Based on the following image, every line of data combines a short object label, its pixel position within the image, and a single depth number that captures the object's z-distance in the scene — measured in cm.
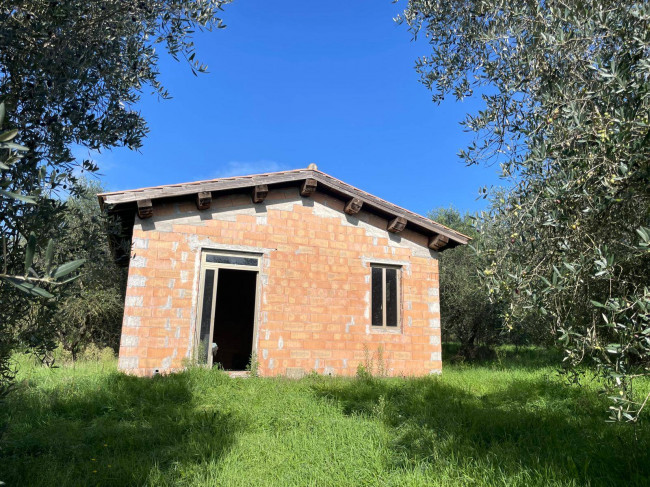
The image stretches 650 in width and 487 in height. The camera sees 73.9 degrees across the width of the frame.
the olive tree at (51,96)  350
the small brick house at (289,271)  928
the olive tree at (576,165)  324
